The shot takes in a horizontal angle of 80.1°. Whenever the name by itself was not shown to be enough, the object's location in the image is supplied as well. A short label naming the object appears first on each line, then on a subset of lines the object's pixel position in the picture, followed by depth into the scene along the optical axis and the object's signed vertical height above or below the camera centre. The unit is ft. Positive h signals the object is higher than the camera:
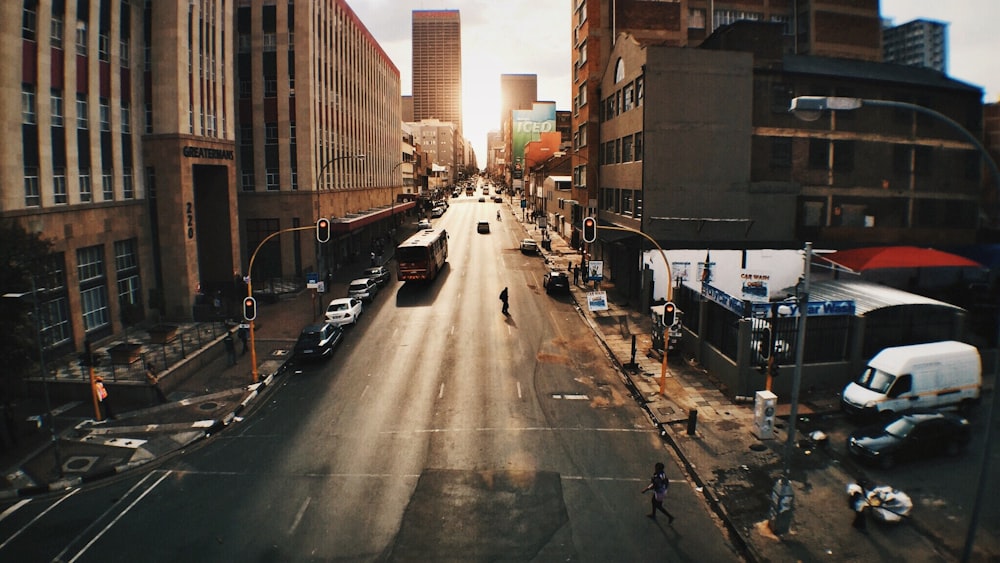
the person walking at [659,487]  49.39 -22.19
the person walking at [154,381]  81.36 -21.54
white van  68.95 -19.16
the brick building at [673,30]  175.83 +58.67
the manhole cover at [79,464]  62.28 -25.43
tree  63.00 -8.70
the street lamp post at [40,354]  60.08 -13.61
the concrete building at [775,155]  127.54 +14.37
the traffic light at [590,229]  81.71 -1.19
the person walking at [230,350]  96.68 -20.57
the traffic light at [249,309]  89.20 -12.87
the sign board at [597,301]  122.62 -16.62
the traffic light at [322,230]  95.30 -1.22
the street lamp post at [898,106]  35.53 +6.53
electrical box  65.36 -21.39
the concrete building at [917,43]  577.43 +174.10
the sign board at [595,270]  131.55 -10.99
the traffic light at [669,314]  80.18 -12.67
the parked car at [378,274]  154.58 -13.66
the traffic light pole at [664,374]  80.74 -21.02
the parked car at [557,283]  148.05 -15.45
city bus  151.23 -9.72
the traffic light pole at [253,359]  88.17 -20.17
